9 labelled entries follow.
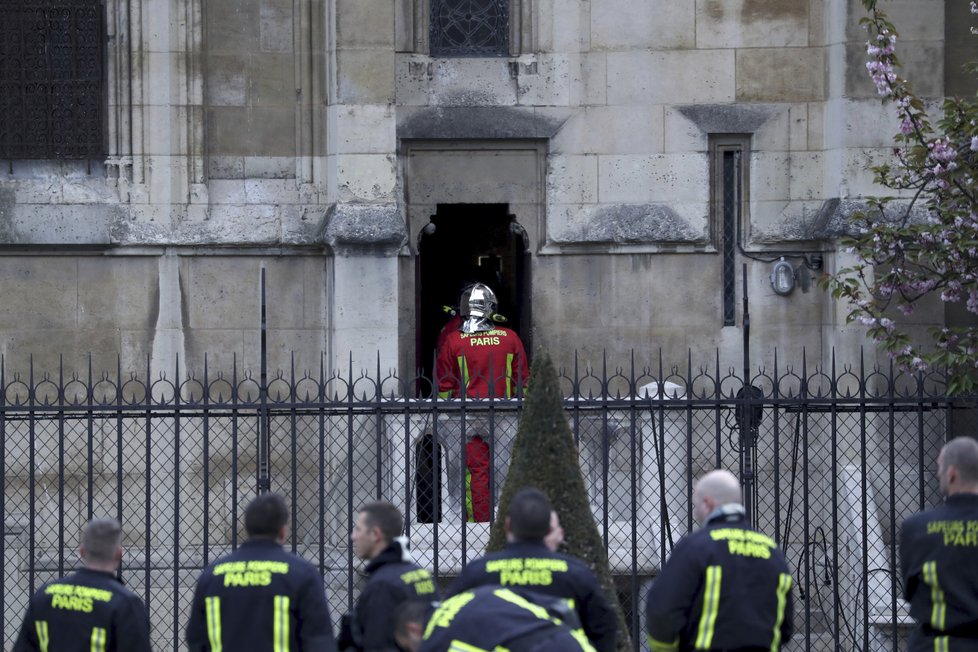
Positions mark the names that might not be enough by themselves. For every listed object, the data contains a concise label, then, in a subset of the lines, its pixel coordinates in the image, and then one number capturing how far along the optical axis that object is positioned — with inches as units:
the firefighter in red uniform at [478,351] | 1099.3
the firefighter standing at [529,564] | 555.8
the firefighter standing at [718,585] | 568.1
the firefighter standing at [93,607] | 568.7
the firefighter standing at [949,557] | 596.7
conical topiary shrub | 755.4
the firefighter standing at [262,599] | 569.6
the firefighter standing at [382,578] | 559.8
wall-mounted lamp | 1164.5
